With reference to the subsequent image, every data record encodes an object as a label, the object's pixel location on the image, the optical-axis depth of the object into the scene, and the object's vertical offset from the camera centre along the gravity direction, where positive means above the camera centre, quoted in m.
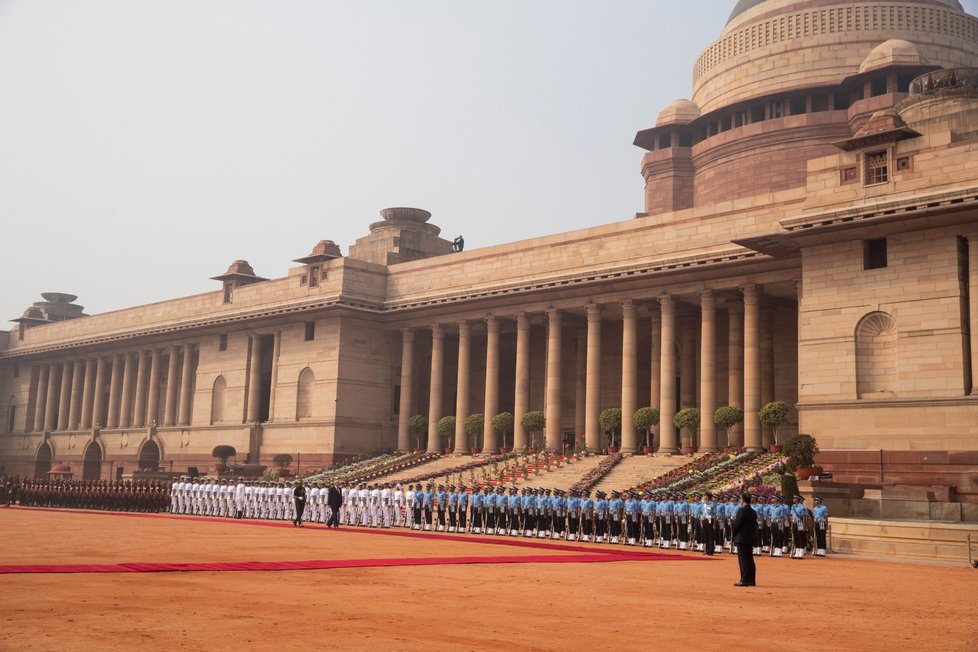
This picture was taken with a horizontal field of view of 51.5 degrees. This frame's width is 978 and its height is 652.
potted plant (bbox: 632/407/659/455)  40.03 +2.70
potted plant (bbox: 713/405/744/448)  37.31 +2.70
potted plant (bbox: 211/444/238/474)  51.66 +1.05
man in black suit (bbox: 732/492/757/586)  15.45 -0.75
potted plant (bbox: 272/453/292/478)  49.69 +0.72
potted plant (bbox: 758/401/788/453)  34.50 +2.61
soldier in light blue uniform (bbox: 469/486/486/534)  29.12 -0.79
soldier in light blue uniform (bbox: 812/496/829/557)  22.41 -0.72
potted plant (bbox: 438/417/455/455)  47.34 +2.51
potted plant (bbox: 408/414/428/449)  48.66 +2.63
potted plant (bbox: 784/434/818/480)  27.94 +1.03
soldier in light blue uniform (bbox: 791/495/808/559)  22.31 -0.76
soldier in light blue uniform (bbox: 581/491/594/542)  26.89 -0.85
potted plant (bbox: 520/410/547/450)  43.75 +2.66
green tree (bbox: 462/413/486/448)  46.16 +2.63
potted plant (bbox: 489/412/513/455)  44.88 +2.63
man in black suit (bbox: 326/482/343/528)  30.98 -0.74
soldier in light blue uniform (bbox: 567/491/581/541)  27.23 -0.84
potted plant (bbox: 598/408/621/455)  41.38 +2.70
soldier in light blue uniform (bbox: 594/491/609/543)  26.64 -0.84
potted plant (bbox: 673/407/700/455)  38.72 +2.63
